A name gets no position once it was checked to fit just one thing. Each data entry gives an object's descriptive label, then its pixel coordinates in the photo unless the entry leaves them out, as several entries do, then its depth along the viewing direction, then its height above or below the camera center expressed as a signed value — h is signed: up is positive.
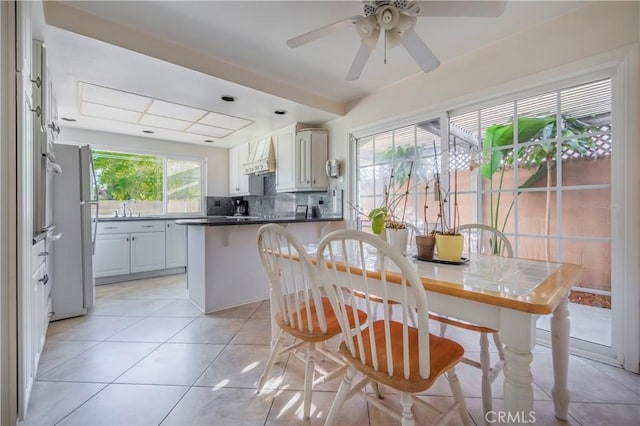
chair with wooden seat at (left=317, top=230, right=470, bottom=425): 0.88 -0.53
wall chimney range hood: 4.20 +0.84
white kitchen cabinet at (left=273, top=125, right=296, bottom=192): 3.85 +0.74
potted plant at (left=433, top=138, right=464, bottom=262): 1.32 -0.16
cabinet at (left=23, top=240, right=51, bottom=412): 1.21 -0.55
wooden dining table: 0.81 -0.29
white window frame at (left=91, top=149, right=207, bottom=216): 4.29 +0.86
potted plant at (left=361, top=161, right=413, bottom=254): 1.42 -0.09
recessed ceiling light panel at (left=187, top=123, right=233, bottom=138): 3.97 +1.22
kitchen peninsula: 2.67 -0.53
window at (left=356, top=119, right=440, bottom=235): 2.84 +0.53
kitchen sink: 3.67 -0.08
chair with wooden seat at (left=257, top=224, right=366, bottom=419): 1.21 -0.52
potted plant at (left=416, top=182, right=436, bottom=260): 1.38 -0.16
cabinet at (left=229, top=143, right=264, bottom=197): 4.85 +0.61
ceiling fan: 1.35 +0.99
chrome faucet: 4.39 +0.10
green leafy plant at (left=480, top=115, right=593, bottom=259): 1.99 +0.50
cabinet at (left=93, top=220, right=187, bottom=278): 3.68 -0.50
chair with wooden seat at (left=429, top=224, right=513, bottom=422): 1.27 -0.71
